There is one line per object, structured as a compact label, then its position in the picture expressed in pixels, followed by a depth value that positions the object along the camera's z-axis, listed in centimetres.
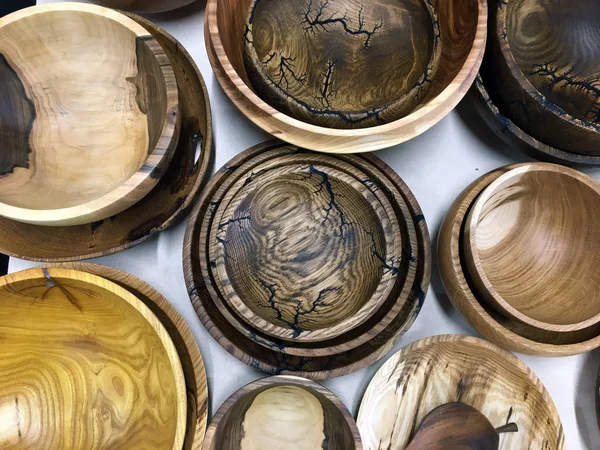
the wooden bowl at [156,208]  62
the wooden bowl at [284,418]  57
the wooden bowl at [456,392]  64
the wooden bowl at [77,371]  60
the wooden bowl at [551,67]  61
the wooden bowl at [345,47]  68
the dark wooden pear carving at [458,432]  64
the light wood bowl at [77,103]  62
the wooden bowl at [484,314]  59
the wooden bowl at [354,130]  55
